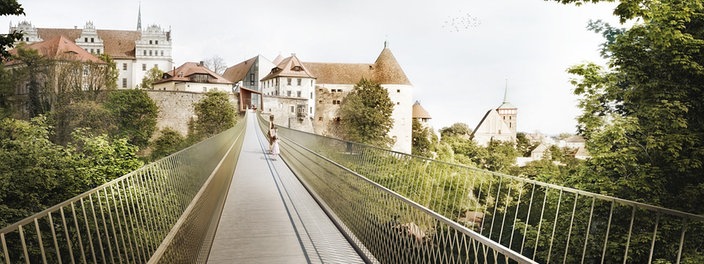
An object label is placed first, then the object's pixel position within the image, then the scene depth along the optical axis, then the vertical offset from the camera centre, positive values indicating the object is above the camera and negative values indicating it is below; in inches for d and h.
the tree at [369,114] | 2576.3 -85.8
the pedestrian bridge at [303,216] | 120.4 -55.5
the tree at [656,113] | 521.0 +1.2
